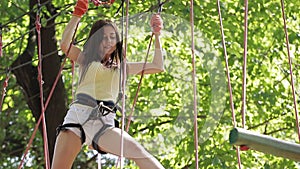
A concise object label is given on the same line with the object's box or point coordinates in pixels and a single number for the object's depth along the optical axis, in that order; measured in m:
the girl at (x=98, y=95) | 4.39
